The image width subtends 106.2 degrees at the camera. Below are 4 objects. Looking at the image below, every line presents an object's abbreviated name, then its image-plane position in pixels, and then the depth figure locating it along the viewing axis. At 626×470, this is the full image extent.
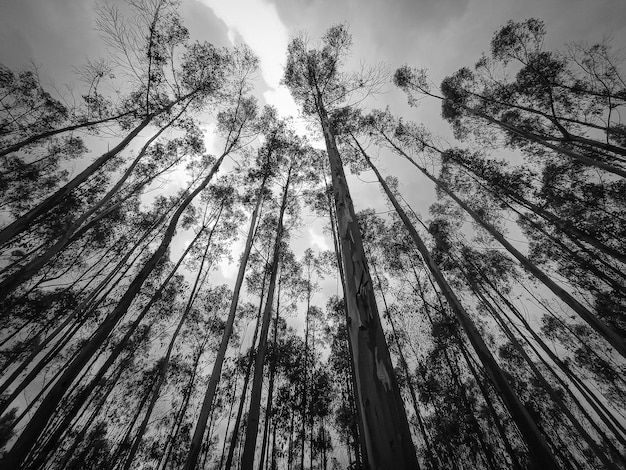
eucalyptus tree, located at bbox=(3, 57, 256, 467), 2.59
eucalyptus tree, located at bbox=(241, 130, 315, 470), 4.99
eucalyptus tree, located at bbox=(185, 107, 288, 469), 4.73
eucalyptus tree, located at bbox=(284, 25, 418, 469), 1.07
